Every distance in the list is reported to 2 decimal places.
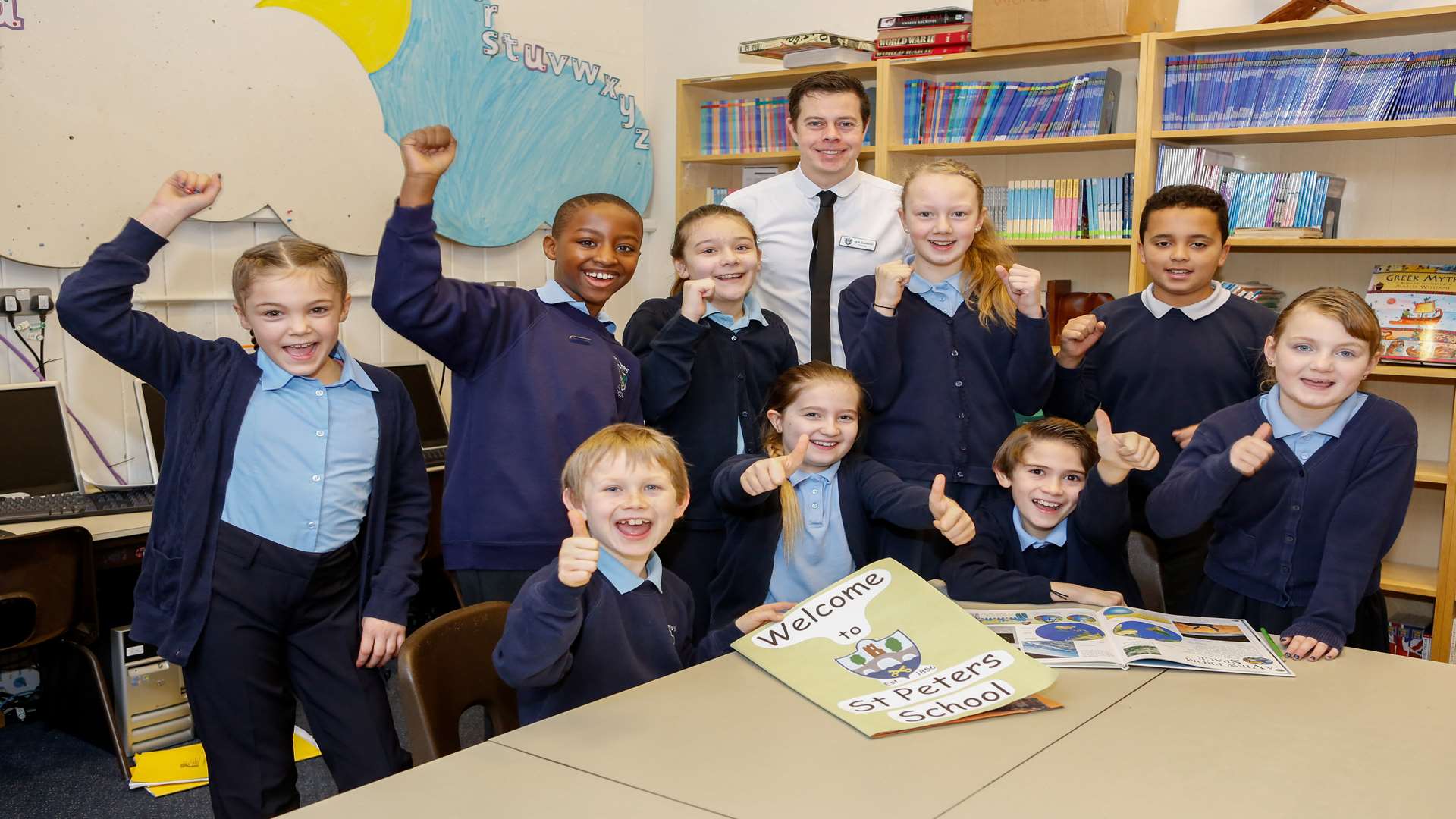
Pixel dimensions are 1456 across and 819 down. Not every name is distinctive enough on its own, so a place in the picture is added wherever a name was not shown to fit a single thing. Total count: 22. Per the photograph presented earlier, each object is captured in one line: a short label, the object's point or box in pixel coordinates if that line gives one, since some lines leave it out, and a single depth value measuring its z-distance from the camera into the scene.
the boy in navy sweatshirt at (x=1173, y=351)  2.69
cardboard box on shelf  3.87
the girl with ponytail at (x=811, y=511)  2.33
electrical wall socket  3.30
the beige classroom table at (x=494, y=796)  1.23
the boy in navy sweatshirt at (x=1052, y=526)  2.17
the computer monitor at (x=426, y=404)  4.10
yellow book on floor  3.01
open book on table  1.74
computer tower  3.21
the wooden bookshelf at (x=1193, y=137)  3.65
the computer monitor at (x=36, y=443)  3.20
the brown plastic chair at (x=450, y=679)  1.64
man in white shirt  2.93
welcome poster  1.53
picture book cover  3.62
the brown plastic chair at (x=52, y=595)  2.72
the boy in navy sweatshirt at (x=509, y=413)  2.21
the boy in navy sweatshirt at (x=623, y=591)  1.74
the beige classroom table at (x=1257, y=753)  1.27
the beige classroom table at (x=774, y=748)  1.28
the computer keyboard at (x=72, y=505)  3.03
